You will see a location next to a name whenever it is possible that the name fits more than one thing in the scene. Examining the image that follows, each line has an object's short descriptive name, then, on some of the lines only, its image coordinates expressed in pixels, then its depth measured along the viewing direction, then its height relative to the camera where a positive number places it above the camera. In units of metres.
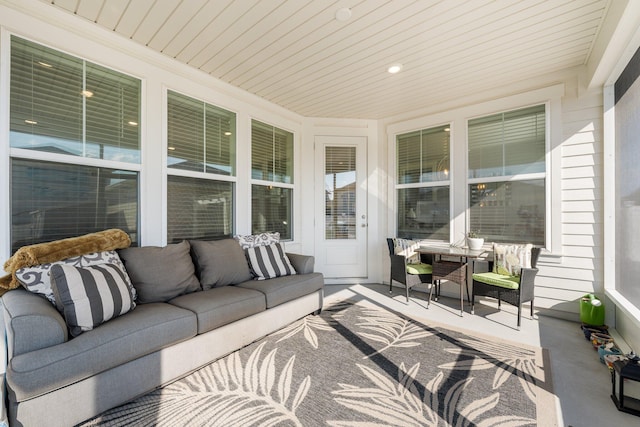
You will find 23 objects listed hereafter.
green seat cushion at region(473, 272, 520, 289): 3.00 -0.71
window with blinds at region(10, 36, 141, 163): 2.22 +0.94
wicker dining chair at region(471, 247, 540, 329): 2.96 -0.76
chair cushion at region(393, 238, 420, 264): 4.08 -0.50
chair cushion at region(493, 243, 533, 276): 3.22 -0.51
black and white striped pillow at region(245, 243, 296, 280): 3.16 -0.54
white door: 4.82 +0.18
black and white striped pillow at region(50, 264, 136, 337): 1.72 -0.51
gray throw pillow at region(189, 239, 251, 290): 2.78 -0.49
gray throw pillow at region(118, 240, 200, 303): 2.33 -0.49
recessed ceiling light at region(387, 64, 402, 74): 3.17 +1.64
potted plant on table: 3.57 -0.33
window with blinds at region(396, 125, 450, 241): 4.21 +0.47
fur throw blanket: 1.91 -0.26
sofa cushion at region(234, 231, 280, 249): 3.35 -0.30
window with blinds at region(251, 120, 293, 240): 4.04 +0.52
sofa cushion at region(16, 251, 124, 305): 1.82 -0.41
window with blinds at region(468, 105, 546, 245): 3.44 +0.49
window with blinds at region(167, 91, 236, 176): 3.15 +0.93
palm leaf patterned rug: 1.67 -1.17
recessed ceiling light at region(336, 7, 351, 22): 2.30 +1.64
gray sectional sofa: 1.45 -0.76
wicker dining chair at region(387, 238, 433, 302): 3.84 -0.77
